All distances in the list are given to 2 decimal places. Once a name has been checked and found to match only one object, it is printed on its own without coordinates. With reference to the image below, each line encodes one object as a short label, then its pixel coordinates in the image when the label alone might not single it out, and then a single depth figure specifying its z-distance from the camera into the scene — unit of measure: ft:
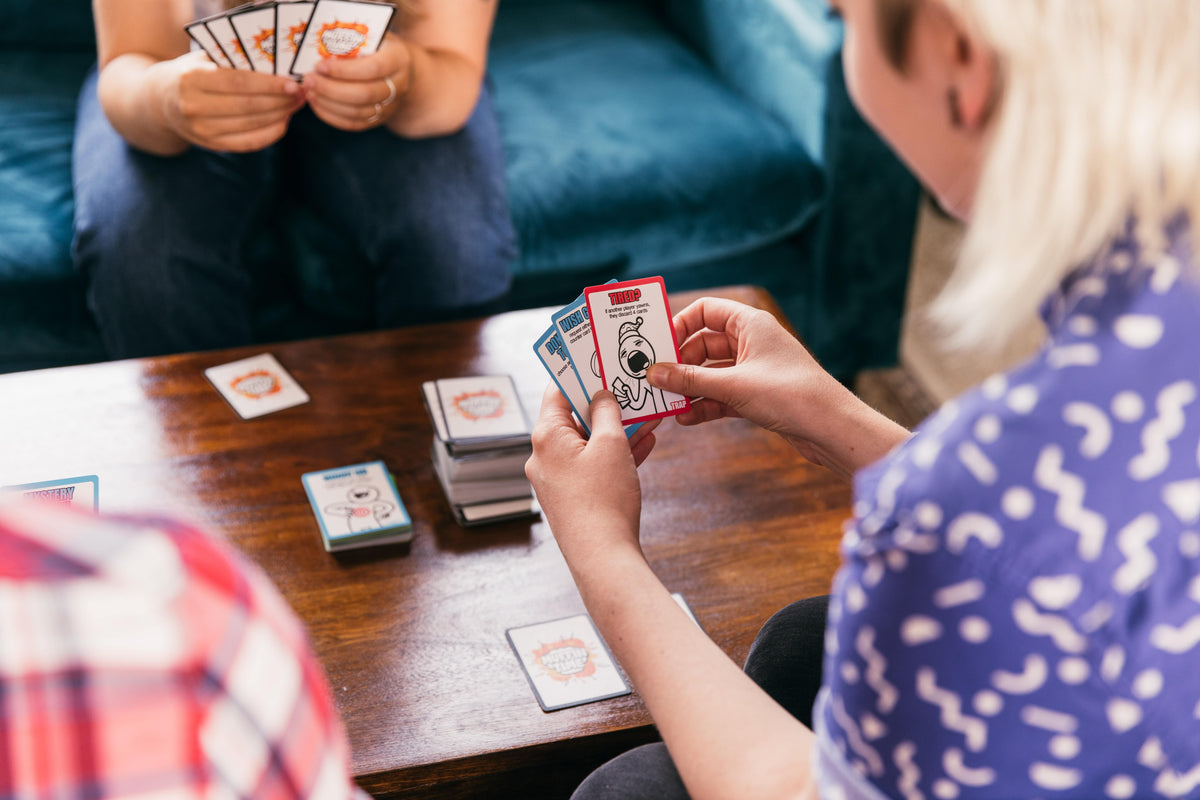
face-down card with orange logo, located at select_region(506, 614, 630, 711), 3.60
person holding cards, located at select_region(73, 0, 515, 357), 5.95
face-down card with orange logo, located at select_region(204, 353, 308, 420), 4.89
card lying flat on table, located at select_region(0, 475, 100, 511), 4.29
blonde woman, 1.86
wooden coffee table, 3.52
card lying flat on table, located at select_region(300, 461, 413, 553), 4.18
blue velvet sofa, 6.83
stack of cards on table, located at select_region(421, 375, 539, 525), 4.37
